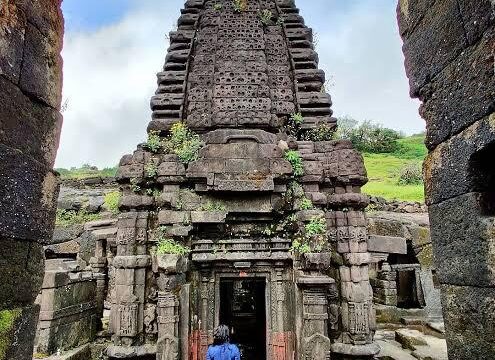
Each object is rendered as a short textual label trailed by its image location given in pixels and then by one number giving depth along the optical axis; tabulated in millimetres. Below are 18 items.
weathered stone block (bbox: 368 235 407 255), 10938
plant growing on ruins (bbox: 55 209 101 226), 12280
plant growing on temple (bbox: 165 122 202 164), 6969
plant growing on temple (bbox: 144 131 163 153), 7223
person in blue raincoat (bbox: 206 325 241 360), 4770
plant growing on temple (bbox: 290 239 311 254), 6391
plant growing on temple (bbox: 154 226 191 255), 6359
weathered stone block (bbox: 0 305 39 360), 1918
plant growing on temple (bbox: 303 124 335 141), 7684
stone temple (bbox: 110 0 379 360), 6246
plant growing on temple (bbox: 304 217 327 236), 6480
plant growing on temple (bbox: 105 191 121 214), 7195
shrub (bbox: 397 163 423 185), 20791
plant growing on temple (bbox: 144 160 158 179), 6859
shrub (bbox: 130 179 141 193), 6855
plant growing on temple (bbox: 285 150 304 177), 6923
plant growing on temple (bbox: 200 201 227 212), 6703
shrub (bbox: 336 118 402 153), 29797
